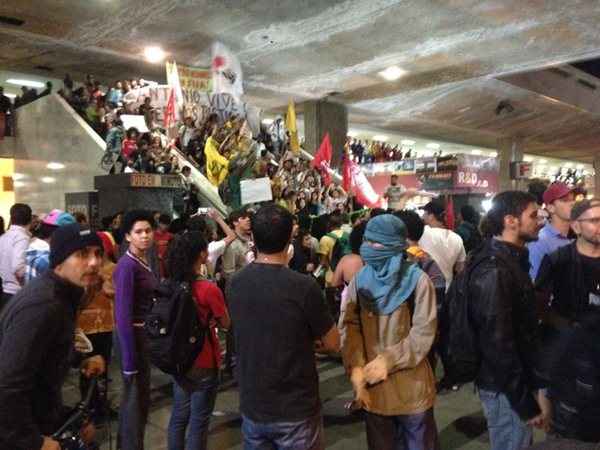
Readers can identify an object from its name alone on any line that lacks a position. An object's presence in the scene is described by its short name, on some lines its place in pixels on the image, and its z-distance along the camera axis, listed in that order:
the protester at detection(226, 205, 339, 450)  2.55
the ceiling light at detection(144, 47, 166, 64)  12.80
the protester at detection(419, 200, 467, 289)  5.61
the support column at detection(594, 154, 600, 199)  28.09
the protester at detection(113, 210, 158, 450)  3.74
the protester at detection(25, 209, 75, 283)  5.11
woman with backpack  3.51
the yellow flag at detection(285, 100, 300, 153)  14.35
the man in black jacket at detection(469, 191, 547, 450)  2.76
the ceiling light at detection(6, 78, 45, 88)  15.98
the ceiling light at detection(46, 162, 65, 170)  12.34
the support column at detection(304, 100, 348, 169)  17.16
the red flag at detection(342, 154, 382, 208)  13.83
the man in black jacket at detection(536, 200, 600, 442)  1.39
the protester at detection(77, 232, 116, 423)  4.80
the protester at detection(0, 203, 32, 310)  5.32
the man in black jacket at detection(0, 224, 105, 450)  2.00
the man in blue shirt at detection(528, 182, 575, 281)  4.52
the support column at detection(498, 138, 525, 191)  23.19
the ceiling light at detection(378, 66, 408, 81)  14.47
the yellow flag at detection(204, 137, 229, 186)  11.22
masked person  2.86
